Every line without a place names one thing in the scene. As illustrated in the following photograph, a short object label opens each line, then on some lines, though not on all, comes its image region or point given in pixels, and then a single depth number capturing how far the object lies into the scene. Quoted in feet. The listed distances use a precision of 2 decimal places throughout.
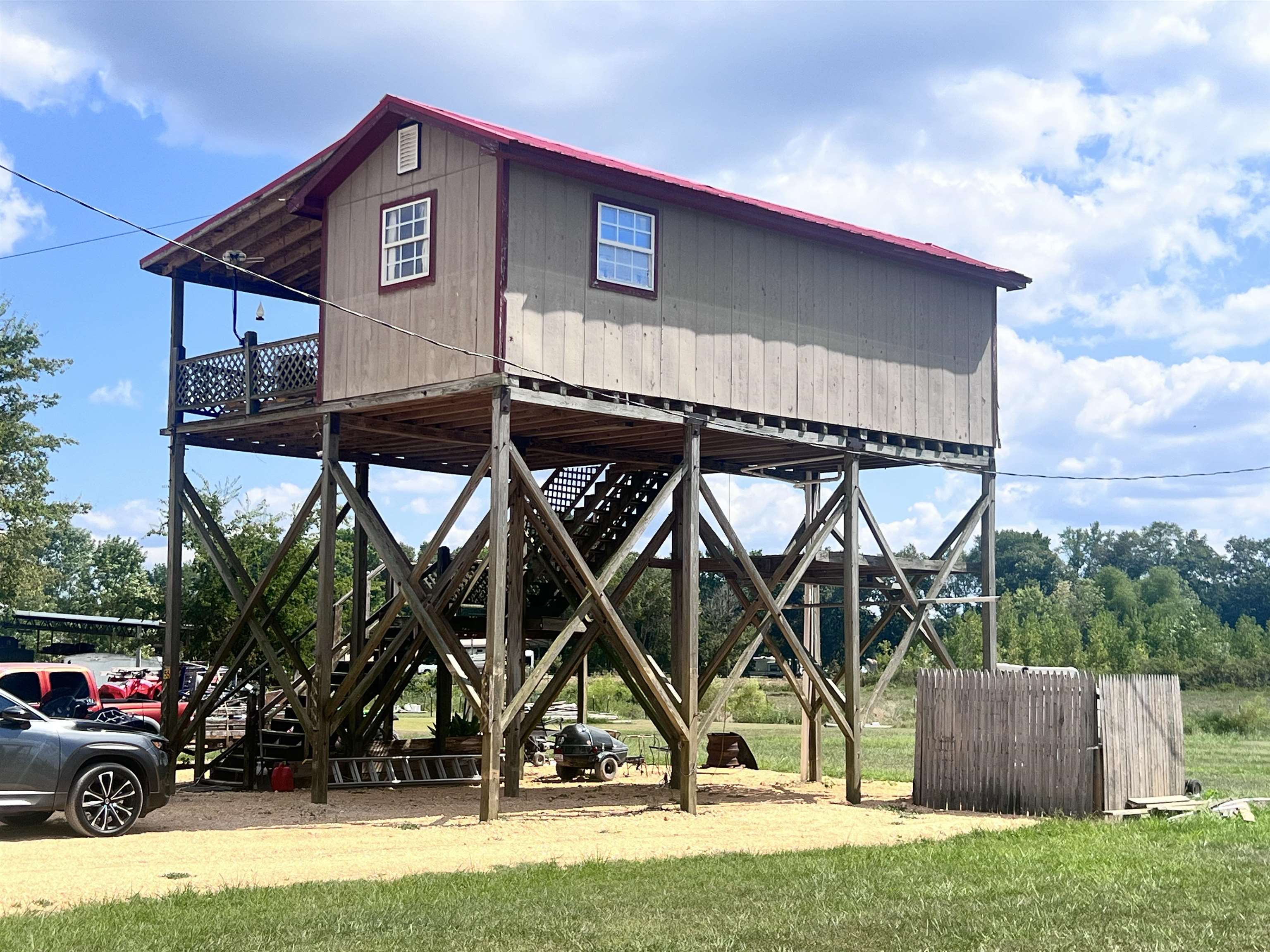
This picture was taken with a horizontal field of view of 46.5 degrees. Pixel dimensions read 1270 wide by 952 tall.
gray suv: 51.75
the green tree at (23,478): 125.59
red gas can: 75.72
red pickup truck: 80.23
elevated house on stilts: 65.00
